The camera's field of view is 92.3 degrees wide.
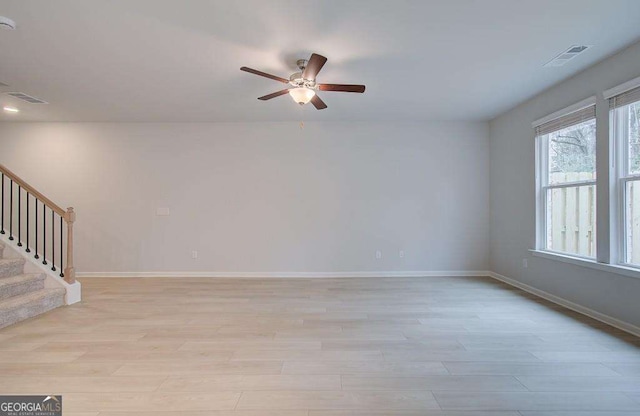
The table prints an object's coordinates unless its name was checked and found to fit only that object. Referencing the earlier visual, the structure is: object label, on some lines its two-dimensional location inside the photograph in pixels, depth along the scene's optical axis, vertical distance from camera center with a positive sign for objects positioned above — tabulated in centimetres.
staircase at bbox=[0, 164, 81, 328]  331 -89
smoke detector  254 +155
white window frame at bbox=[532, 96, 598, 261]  424 +33
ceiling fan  301 +126
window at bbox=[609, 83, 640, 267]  298 +42
